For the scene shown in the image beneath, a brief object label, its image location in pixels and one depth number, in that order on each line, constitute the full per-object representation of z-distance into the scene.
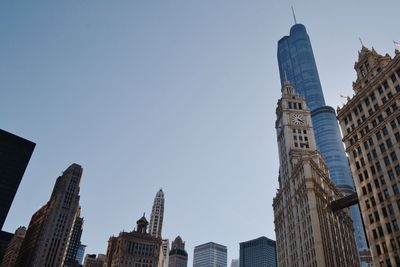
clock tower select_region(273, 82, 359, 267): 94.00
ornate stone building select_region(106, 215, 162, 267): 184.25
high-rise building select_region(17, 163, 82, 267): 184.38
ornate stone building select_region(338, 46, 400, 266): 64.81
